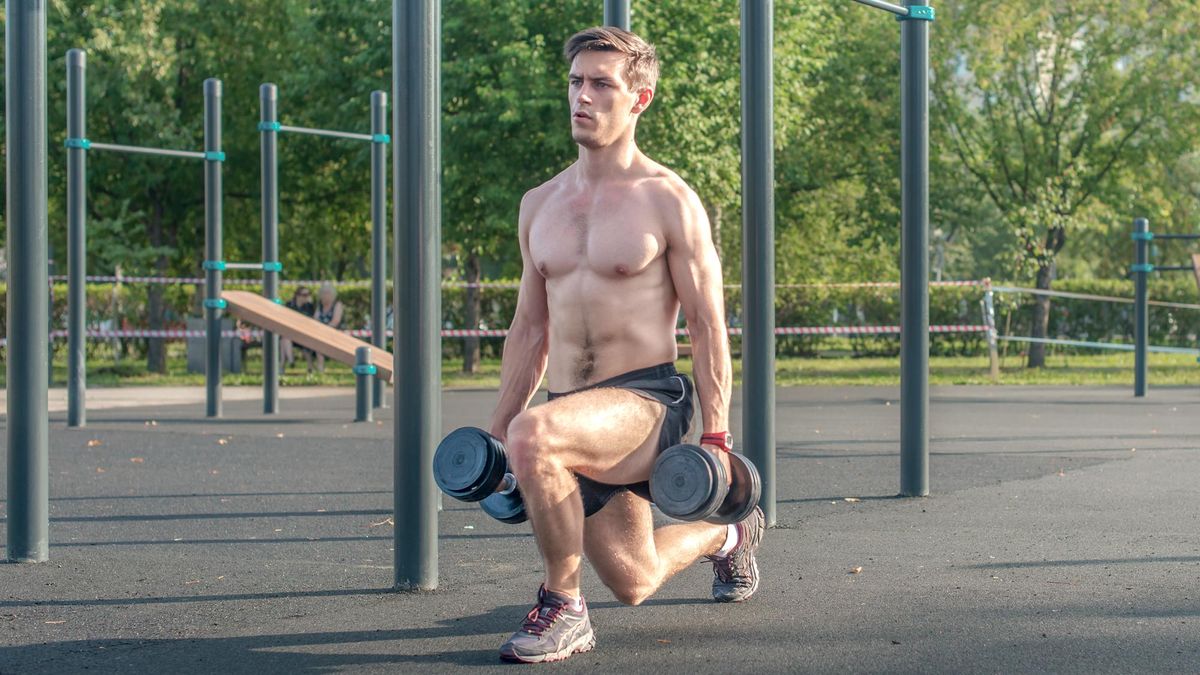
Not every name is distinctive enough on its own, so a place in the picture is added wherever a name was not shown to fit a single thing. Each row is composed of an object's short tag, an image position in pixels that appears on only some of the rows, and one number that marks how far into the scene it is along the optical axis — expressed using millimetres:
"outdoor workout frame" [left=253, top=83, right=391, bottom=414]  16031
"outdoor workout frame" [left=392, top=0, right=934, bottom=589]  6105
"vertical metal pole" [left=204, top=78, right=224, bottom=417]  15734
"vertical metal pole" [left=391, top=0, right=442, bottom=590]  6102
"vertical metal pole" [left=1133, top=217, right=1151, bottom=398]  19062
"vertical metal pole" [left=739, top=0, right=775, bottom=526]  7883
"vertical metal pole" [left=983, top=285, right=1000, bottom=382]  22797
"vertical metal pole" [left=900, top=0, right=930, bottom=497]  8883
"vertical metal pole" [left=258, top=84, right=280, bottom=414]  16016
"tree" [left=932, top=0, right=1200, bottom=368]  27719
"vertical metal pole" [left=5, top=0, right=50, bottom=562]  6824
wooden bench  14844
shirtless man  4848
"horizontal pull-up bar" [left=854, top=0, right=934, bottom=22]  8812
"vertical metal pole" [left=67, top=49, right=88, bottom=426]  14344
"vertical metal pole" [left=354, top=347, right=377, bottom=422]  15266
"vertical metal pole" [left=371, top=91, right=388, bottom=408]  16047
